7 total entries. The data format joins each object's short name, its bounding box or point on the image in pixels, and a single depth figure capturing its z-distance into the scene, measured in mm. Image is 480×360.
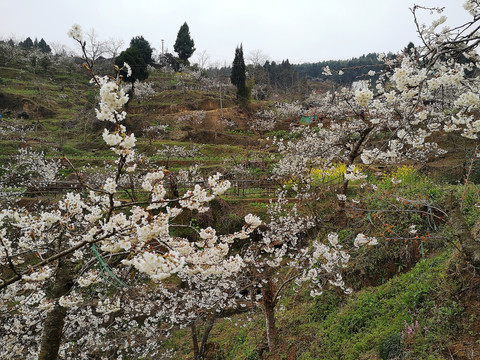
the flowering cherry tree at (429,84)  3031
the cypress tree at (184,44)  48469
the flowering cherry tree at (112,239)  2424
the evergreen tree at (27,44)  51094
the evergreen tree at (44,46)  54588
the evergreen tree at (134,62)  31016
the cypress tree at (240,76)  34188
